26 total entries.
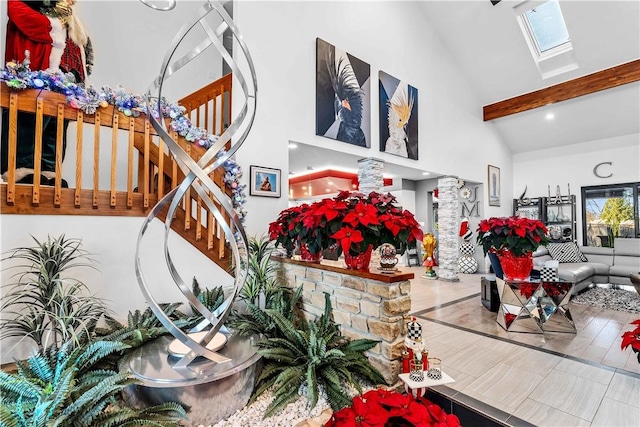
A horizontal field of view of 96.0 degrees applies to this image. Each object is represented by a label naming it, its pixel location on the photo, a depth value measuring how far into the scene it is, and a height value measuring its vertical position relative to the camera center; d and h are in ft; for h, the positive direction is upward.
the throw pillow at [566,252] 17.87 -1.99
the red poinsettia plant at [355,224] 6.07 -0.07
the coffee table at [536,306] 9.05 -2.74
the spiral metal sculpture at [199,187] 5.06 +0.66
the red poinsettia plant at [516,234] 8.40 -0.40
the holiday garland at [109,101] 6.40 +3.09
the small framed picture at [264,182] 10.84 +1.52
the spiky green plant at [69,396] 3.75 -2.50
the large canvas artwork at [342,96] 13.04 +5.99
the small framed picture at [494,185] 23.44 +2.99
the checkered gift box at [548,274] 10.60 -1.98
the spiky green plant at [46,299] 5.67 -1.62
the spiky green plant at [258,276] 8.02 -1.59
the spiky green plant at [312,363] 5.20 -2.87
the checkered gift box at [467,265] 22.31 -3.43
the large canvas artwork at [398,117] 15.78 +5.92
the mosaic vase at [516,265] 9.04 -1.40
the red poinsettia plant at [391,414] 2.94 -2.06
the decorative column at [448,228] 19.84 -0.53
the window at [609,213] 20.63 +0.59
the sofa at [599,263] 15.21 -2.54
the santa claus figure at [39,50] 6.94 +4.52
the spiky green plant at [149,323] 5.97 -2.38
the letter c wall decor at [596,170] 21.43 +3.89
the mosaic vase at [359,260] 6.62 -0.91
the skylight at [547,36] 17.30 +11.98
